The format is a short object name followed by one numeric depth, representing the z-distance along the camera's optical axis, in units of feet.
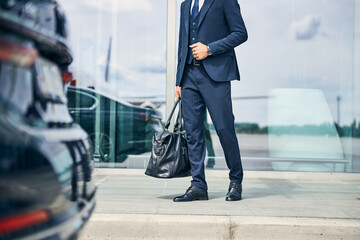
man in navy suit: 11.51
